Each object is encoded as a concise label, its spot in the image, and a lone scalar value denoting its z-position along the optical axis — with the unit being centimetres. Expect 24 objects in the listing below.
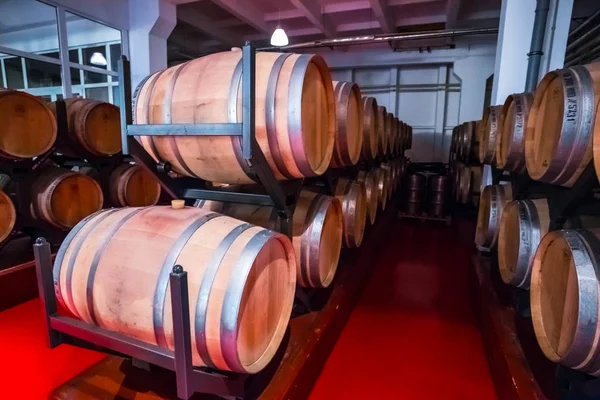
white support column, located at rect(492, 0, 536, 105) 385
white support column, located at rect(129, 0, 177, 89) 632
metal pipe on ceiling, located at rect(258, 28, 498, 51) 731
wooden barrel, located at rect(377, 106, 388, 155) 418
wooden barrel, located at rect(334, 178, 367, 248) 306
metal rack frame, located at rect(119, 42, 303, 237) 152
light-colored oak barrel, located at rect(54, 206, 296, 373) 132
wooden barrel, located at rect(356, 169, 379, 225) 379
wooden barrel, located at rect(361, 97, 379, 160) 347
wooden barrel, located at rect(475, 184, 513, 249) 305
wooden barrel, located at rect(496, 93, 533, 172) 262
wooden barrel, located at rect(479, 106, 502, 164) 356
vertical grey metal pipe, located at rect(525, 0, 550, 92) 362
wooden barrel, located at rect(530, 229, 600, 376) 130
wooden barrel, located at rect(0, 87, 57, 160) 331
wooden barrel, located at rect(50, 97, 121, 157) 405
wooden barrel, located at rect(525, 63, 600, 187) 169
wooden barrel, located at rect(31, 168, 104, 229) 361
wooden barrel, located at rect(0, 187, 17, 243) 328
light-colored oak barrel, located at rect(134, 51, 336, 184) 165
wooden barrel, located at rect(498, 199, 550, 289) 218
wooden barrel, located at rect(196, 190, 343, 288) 221
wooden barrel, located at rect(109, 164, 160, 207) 448
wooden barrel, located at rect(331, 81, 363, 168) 264
